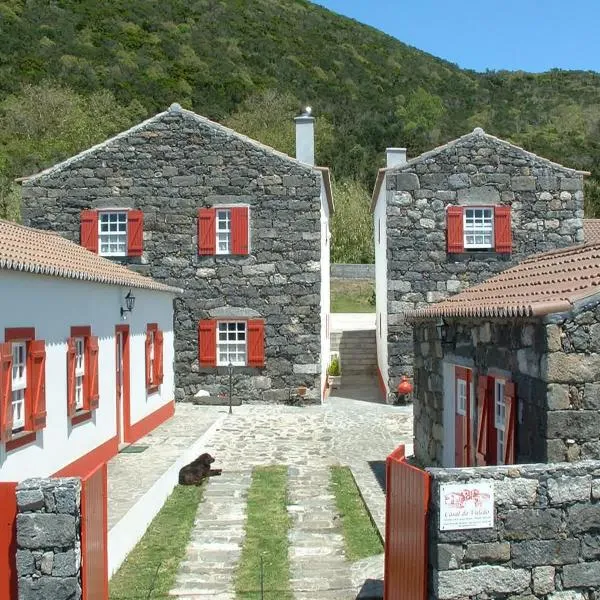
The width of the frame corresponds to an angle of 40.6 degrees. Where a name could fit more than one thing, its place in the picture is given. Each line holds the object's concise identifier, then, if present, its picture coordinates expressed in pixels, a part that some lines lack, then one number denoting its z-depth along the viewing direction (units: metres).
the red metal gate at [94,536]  5.93
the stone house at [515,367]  6.50
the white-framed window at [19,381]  9.04
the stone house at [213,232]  19.25
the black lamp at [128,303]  13.81
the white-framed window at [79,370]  11.10
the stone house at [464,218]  18.92
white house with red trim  8.78
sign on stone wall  5.65
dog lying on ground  11.71
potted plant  23.08
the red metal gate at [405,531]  5.88
